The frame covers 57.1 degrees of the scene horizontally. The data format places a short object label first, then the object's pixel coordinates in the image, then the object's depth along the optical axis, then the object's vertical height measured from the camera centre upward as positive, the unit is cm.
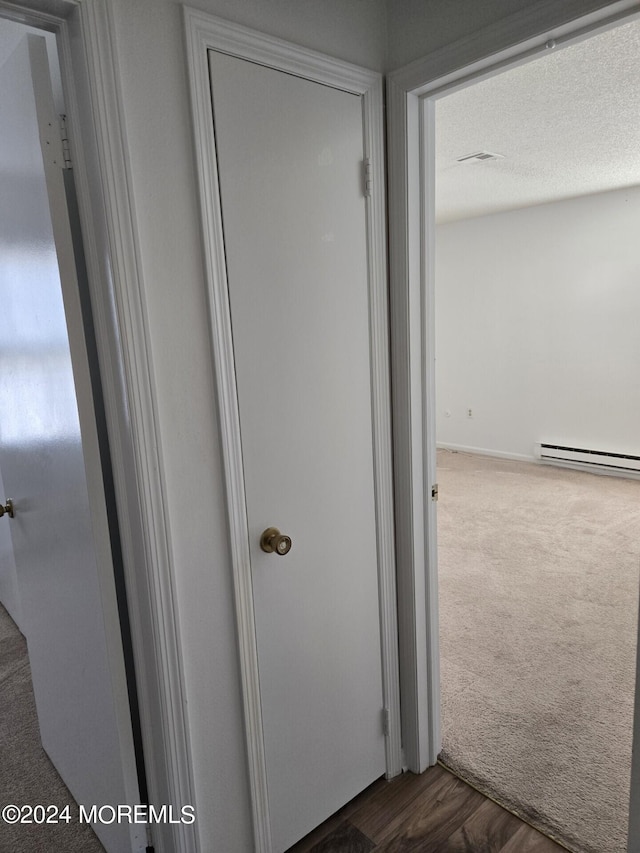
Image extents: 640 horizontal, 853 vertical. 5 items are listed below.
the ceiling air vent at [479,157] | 372 +104
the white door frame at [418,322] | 149 +0
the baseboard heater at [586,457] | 527 -132
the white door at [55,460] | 127 -31
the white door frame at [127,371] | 117 -7
